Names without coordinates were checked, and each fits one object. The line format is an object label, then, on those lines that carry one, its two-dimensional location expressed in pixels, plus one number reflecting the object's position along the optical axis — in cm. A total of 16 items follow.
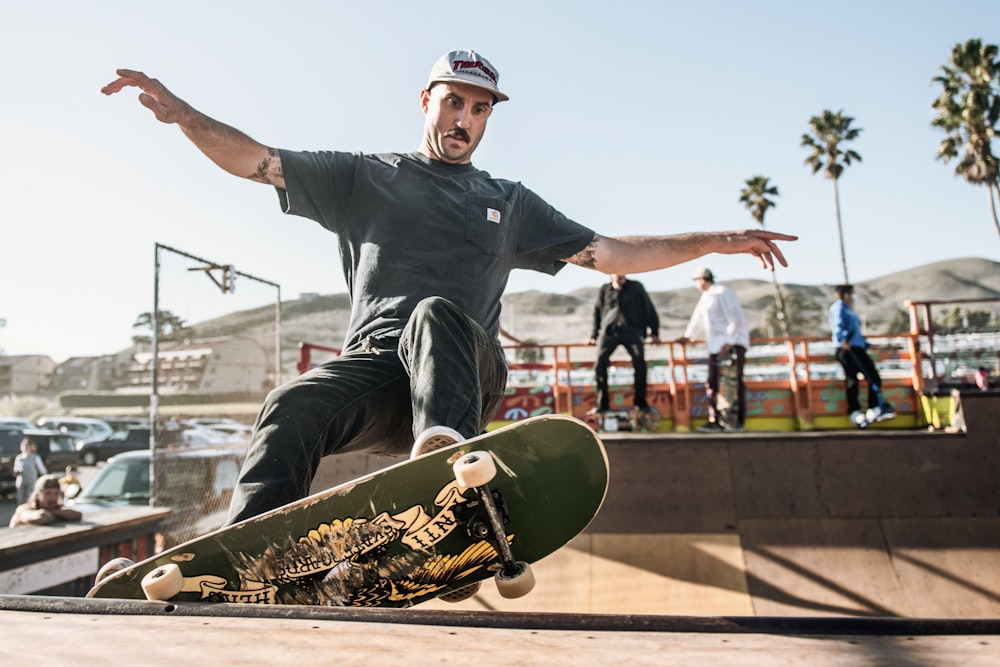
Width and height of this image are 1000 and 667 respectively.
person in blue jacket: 920
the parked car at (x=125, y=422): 2428
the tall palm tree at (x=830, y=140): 4044
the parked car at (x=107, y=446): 2136
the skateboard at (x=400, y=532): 170
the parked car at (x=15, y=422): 2119
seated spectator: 563
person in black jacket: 905
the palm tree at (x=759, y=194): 4134
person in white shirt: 898
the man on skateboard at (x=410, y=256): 197
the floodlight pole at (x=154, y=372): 684
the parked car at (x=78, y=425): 2647
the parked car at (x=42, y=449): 1602
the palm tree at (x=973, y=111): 2912
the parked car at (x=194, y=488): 711
